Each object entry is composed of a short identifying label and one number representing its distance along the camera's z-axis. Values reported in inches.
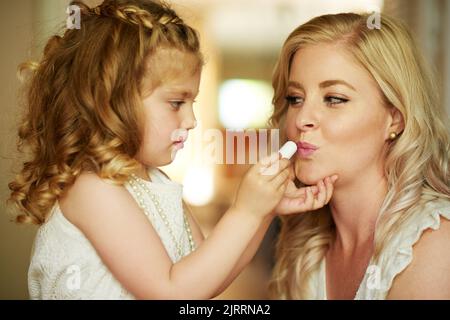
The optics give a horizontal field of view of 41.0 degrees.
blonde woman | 39.8
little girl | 34.0
